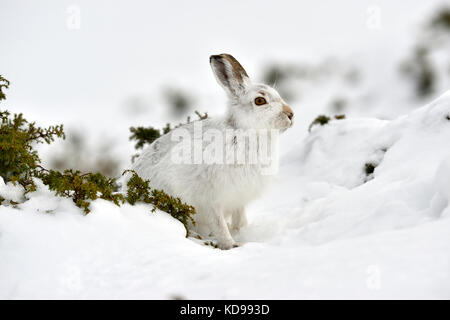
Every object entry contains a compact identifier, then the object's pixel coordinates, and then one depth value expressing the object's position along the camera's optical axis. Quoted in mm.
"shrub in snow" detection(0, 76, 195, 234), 3240
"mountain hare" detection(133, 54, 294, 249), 4391
